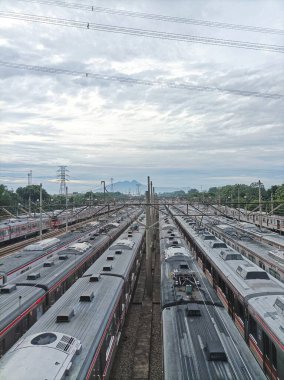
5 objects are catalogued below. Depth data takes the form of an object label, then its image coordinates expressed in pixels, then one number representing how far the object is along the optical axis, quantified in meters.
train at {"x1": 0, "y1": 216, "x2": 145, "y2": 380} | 8.80
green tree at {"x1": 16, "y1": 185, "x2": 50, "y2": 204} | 115.62
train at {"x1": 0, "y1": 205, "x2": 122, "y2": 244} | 41.83
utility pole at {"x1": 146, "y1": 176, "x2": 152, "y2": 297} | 24.16
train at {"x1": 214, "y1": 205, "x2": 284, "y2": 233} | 47.69
